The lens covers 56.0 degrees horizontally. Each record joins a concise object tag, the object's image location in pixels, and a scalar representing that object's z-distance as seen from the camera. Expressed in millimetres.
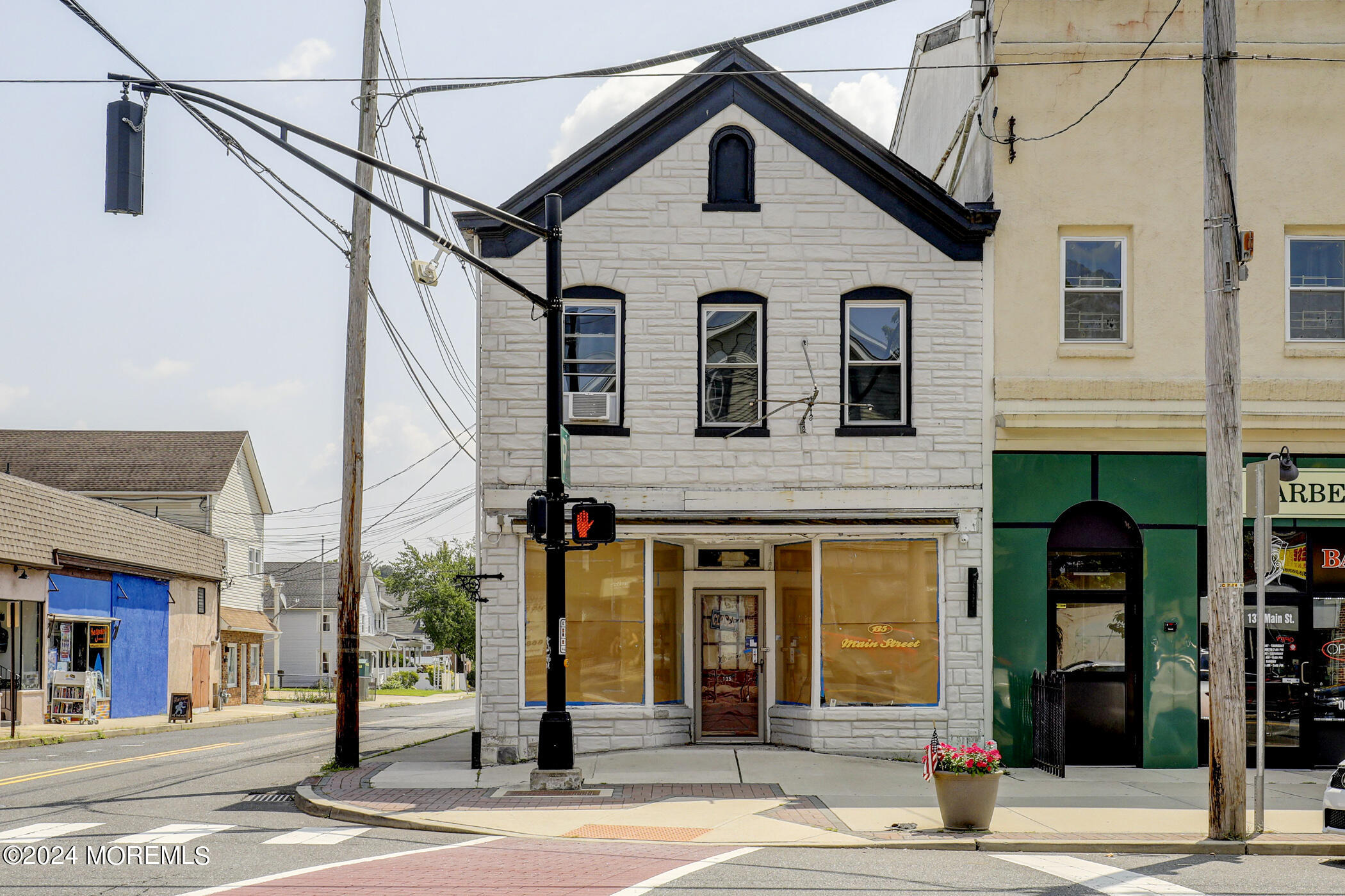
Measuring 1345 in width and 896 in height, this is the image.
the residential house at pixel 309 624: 68125
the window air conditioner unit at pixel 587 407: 16203
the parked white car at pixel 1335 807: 10242
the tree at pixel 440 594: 73062
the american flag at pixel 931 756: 11352
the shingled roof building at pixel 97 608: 26969
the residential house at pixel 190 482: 42938
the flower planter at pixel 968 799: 11094
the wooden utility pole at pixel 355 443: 15766
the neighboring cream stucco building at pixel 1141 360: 16016
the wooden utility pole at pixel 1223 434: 10930
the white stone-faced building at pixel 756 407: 16188
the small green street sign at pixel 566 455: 13711
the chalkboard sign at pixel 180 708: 31484
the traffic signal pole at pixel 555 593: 13328
